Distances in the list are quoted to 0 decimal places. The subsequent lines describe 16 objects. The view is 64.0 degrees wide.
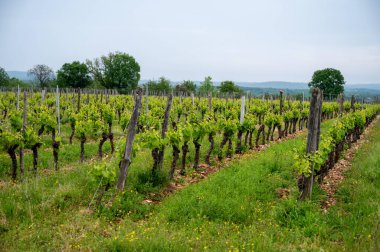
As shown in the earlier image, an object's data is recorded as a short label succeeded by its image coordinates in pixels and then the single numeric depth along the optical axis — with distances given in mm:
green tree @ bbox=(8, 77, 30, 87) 85638
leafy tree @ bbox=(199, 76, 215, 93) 90000
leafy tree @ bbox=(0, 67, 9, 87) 83188
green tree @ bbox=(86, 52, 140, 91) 79625
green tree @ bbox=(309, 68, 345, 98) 93500
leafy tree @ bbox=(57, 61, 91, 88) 75125
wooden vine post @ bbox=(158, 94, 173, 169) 9140
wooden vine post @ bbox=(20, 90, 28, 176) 8994
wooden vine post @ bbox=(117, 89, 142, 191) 7695
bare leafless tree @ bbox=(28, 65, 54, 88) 96575
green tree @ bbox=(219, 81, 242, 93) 85500
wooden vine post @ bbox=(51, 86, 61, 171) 9758
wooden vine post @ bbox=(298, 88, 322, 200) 7303
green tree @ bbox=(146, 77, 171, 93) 87188
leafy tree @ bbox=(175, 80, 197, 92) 87775
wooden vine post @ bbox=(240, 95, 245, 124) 13659
